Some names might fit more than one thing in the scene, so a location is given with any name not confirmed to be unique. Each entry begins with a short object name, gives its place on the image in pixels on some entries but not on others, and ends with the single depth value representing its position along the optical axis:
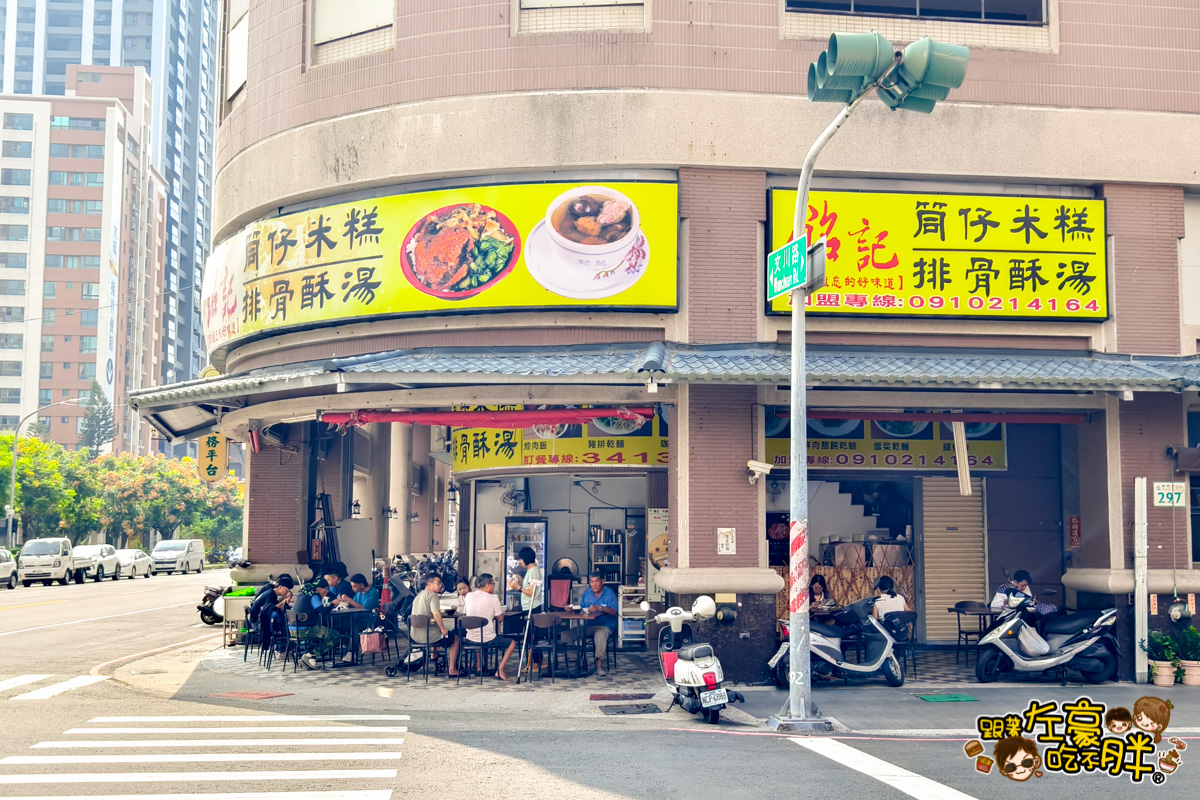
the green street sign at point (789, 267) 13.26
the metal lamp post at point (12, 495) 54.03
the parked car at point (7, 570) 43.41
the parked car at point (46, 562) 46.09
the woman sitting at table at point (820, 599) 17.92
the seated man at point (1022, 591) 17.19
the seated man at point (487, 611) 16.81
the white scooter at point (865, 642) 15.82
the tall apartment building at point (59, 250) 111.31
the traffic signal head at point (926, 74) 11.67
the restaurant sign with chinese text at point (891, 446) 19.91
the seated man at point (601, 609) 18.05
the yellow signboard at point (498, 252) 17.14
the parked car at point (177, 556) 61.56
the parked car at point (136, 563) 55.66
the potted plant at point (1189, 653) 16.73
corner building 16.98
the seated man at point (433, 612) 17.03
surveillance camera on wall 16.52
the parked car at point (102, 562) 50.88
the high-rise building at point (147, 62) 143.50
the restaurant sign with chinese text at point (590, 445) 21.20
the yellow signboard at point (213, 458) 24.61
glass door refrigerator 23.83
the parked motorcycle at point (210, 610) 26.17
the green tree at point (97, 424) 105.69
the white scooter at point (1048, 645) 16.45
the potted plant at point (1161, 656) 16.64
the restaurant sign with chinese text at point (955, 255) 17.33
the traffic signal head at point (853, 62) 11.87
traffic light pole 13.43
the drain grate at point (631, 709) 14.09
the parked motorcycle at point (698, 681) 13.23
